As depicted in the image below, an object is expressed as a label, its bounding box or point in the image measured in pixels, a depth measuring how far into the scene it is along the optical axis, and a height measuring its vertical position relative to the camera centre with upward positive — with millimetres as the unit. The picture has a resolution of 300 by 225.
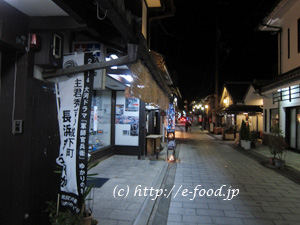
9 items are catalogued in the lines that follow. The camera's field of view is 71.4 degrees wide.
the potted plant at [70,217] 3207 -1592
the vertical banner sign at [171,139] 11898 -1097
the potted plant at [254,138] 16536 -1306
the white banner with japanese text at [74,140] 3473 -364
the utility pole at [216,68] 30844 +7983
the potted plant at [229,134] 23169 -1376
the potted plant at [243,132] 16672 -814
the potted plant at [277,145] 9638 -1023
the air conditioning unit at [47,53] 3537 +1115
